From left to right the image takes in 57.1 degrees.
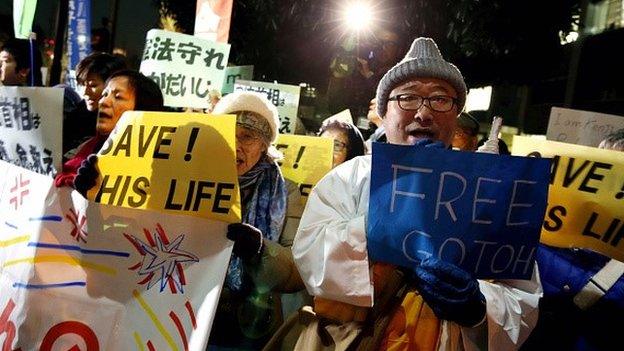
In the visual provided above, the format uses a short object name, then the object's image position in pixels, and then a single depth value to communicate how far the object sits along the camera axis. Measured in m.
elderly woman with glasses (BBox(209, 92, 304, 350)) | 2.27
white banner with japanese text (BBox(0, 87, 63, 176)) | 2.48
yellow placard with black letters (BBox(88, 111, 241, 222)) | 2.08
